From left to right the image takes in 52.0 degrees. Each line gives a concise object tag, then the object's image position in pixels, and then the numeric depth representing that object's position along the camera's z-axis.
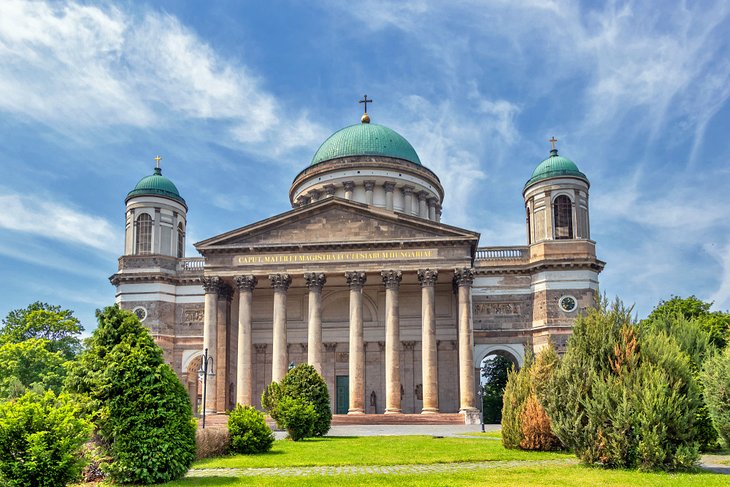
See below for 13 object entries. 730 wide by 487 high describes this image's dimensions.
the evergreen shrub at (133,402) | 16.47
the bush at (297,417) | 31.20
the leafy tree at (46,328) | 60.12
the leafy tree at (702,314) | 48.25
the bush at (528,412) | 24.00
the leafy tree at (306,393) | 33.47
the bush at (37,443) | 14.48
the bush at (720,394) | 23.62
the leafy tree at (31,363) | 54.59
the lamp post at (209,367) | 35.41
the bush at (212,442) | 22.68
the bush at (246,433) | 25.12
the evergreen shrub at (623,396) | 18.06
